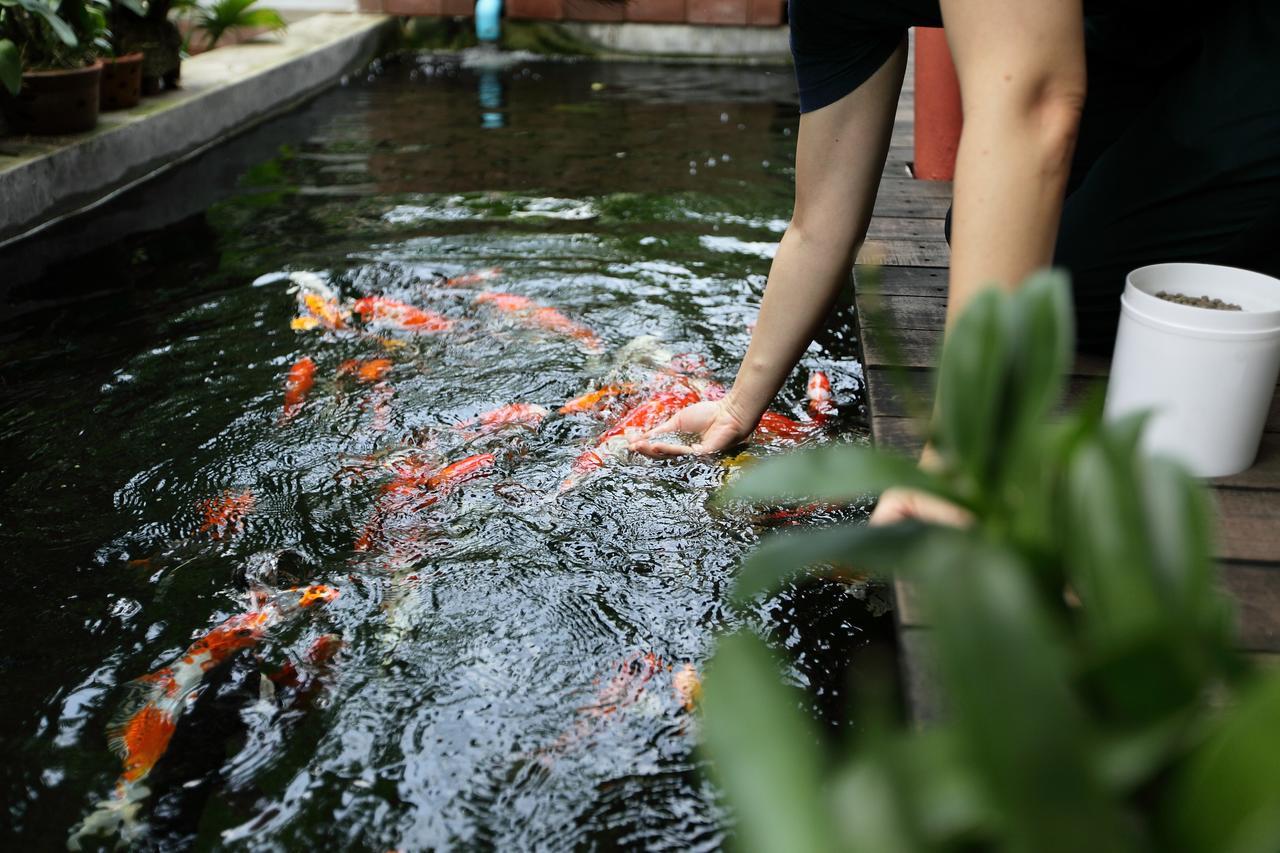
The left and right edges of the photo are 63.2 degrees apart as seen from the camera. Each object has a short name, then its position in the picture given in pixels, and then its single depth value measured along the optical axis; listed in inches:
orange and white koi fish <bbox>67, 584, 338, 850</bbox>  64.2
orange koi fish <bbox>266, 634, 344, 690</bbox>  74.7
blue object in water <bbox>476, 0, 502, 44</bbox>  306.3
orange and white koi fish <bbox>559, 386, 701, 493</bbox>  102.2
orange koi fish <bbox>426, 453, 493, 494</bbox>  99.9
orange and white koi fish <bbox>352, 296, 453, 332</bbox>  138.3
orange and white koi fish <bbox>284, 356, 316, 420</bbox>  117.5
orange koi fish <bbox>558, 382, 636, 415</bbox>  115.2
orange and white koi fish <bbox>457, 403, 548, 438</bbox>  111.5
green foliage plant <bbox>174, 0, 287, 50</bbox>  292.7
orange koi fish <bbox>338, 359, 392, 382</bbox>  124.2
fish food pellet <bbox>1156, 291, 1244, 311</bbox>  68.2
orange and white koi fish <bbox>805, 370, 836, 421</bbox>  117.4
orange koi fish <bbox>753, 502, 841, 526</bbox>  94.6
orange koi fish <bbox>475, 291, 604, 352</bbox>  134.8
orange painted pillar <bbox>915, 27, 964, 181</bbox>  152.2
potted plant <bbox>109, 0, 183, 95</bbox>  228.5
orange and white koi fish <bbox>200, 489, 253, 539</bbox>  94.2
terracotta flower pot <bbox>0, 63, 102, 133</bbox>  181.5
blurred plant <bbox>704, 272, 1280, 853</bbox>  23.1
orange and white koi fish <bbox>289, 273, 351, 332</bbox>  139.3
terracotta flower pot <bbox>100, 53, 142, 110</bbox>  209.5
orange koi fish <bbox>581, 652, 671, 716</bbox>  72.0
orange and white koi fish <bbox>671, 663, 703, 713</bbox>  72.3
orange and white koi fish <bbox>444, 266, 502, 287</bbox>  153.9
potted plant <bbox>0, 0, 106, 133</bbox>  180.9
